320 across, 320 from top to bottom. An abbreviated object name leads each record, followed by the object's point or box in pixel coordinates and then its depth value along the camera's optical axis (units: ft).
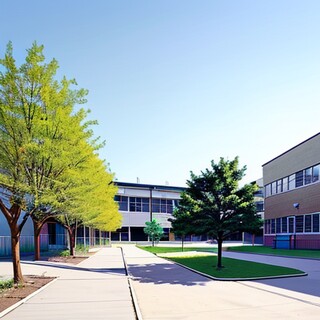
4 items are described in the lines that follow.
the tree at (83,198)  45.13
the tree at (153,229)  175.22
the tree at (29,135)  39.65
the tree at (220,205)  60.18
